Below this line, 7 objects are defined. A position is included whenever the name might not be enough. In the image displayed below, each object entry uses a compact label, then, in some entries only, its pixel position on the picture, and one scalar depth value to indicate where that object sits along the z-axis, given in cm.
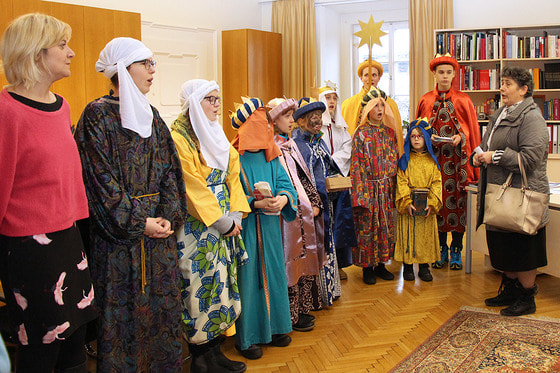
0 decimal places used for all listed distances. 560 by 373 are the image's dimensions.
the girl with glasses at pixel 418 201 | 429
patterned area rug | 298
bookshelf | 646
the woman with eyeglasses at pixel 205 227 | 262
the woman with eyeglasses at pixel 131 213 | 221
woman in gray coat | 350
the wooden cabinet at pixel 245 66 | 711
